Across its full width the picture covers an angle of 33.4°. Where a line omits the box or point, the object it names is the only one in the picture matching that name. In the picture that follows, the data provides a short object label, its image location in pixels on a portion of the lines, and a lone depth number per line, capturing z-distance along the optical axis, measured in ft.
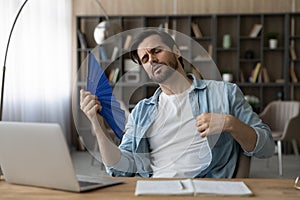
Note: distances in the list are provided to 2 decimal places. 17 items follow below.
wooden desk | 4.24
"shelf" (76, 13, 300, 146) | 22.22
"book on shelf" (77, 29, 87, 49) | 22.64
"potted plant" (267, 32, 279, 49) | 22.12
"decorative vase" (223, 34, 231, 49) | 22.27
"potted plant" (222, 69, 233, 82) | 22.12
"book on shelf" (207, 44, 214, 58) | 22.32
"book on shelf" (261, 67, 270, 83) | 22.27
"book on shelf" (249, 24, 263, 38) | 22.20
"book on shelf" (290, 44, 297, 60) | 22.08
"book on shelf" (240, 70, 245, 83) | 22.34
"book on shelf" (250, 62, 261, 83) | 22.07
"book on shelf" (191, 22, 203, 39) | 22.43
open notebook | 4.28
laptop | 4.11
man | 5.39
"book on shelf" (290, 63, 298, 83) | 22.17
